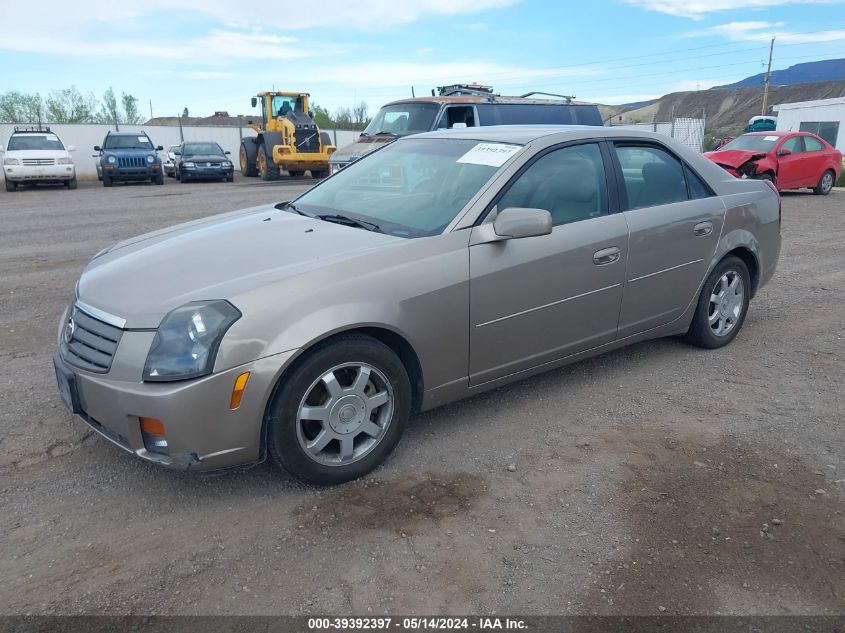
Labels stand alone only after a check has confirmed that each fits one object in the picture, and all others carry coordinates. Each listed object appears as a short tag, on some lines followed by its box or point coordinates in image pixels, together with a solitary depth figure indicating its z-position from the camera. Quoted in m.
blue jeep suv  21.28
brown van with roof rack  12.79
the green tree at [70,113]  48.62
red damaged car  15.41
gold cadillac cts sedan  2.88
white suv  19.48
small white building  34.00
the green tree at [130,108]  57.31
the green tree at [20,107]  45.78
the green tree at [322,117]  48.84
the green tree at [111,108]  54.06
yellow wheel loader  22.41
